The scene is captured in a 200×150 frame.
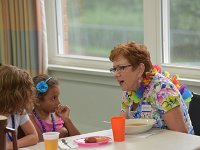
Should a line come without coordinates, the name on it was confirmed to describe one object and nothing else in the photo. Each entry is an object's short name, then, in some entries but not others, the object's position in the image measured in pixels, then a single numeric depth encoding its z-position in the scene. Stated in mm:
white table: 3313
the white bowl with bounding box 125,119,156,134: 3658
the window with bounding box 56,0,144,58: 5836
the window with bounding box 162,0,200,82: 5215
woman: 3830
